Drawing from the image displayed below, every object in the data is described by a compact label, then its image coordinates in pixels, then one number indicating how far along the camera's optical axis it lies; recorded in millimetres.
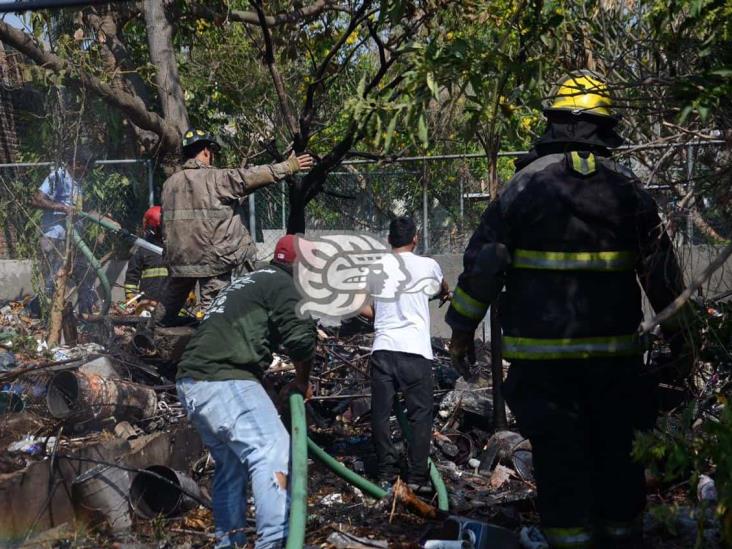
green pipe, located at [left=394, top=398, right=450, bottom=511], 5426
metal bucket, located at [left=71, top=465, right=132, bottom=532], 5328
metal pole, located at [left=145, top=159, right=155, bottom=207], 9859
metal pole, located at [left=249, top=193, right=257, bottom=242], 10203
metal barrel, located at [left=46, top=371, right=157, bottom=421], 6254
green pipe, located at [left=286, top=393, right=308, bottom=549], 3887
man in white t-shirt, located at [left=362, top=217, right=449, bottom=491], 6078
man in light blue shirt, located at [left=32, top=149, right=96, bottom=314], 8312
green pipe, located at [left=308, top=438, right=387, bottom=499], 4809
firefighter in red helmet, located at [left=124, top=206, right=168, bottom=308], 9414
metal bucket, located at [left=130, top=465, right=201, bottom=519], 5469
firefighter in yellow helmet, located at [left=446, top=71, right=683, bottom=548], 3619
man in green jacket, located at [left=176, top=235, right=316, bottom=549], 4285
